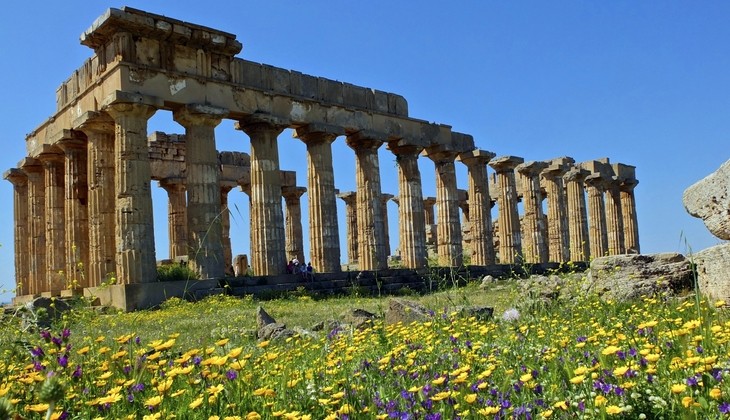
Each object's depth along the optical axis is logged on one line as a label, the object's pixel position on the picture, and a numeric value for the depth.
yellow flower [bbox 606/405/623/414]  2.75
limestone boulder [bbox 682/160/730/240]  6.98
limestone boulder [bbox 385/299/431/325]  9.04
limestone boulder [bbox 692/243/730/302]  7.68
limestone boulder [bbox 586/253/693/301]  9.87
